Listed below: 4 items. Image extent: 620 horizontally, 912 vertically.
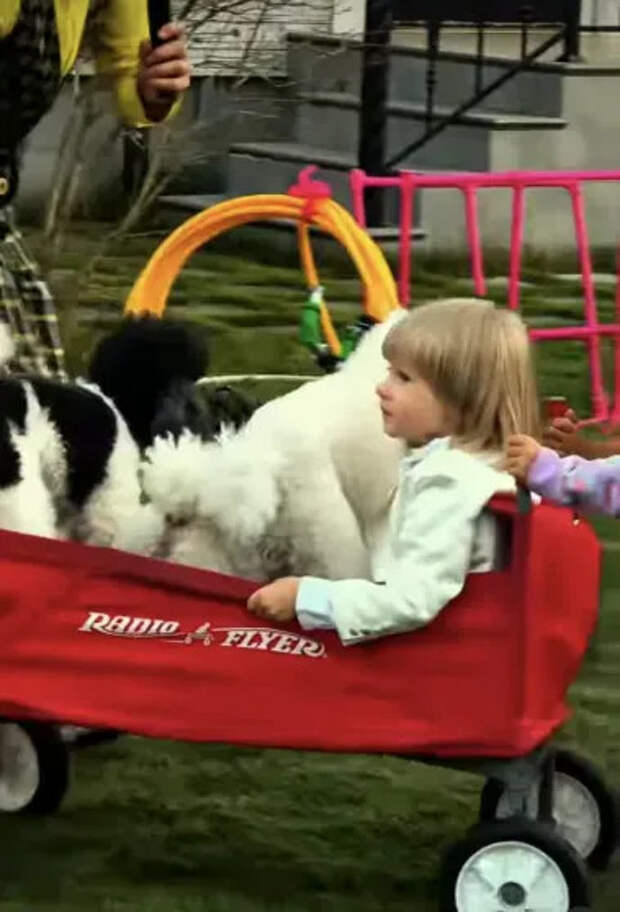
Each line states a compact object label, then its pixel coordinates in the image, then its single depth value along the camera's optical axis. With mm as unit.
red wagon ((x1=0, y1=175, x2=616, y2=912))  5298
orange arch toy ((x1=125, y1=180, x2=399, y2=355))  6791
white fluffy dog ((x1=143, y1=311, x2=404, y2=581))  5541
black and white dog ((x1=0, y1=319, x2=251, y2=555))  5467
